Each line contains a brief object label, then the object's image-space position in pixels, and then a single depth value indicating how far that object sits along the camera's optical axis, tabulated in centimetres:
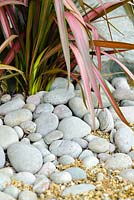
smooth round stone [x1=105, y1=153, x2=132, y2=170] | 141
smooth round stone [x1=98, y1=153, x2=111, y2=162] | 144
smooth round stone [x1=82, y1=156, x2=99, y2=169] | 141
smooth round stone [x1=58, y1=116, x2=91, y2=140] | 150
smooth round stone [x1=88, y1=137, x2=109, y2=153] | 146
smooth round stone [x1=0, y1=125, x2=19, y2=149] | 143
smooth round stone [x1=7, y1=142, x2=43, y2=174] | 137
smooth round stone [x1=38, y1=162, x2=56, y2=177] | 137
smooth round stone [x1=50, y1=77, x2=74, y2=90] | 167
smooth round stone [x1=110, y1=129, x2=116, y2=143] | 152
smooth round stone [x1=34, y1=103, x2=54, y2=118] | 156
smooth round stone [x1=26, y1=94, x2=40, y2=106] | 159
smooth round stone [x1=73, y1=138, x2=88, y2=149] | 147
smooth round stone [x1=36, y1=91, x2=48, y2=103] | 161
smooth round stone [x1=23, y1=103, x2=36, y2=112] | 156
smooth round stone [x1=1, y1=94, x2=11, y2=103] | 161
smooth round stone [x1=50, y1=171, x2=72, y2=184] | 133
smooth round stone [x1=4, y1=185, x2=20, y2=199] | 128
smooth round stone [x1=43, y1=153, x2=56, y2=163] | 141
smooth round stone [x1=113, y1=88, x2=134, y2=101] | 173
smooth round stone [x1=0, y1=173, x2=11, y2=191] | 130
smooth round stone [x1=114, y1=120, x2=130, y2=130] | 157
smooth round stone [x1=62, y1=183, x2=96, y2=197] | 129
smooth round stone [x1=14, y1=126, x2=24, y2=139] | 148
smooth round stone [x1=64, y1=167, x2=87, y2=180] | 135
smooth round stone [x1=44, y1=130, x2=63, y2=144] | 147
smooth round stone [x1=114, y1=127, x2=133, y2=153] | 149
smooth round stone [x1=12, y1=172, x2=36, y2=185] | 133
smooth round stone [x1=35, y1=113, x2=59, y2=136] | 150
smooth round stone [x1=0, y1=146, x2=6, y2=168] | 138
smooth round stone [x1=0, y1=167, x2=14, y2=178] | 135
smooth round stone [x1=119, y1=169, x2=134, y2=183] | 136
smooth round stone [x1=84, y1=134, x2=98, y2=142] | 149
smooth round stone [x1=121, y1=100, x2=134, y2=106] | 170
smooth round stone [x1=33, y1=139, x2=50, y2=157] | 143
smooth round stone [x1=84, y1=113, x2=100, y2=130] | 155
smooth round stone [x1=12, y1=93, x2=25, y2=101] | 162
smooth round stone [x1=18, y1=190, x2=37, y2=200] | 126
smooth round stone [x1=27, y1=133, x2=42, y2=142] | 147
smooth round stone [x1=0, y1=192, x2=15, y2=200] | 125
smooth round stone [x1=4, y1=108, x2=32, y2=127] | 151
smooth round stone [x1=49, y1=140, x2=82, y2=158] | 144
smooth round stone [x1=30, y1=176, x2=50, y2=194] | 130
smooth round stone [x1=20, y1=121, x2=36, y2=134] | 150
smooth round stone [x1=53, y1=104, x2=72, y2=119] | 155
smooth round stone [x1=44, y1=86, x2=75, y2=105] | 158
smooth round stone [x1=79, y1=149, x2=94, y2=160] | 144
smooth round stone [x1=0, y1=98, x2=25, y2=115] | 155
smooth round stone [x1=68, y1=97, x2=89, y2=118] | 157
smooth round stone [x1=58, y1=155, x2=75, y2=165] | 141
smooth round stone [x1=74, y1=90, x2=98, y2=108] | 162
